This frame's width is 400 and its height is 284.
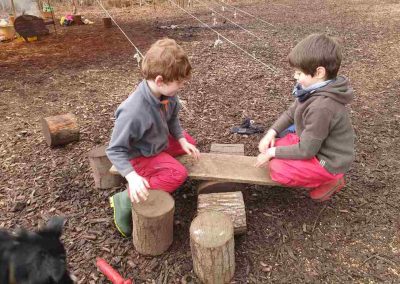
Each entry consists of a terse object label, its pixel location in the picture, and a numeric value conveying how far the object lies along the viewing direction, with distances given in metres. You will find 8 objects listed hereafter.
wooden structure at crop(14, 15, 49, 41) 8.11
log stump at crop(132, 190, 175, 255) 2.68
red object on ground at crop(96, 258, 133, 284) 2.52
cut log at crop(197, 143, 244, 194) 3.22
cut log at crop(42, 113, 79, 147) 4.15
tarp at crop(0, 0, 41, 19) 10.05
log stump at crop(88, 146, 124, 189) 3.43
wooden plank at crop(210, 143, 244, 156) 3.74
